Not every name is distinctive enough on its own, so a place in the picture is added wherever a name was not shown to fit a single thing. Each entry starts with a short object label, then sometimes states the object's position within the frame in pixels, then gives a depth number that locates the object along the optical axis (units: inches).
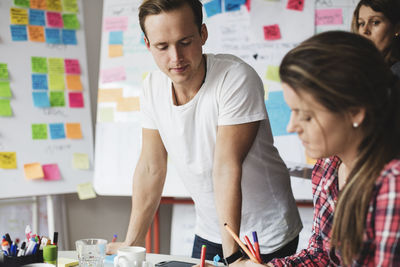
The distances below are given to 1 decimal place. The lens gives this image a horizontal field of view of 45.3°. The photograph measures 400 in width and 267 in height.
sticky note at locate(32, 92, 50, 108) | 96.1
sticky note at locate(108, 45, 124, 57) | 100.3
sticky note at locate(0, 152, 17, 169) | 91.3
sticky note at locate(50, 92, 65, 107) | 98.0
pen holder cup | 44.0
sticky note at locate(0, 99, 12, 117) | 92.1
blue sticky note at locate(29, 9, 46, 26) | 96.5
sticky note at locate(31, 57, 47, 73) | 96.3
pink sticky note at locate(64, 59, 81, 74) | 100.3
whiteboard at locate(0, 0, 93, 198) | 92.8
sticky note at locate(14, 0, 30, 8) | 94.9
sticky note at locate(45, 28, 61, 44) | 98.3
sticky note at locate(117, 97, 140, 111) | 99.0
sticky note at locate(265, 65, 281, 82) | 93.7
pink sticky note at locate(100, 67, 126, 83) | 100.0
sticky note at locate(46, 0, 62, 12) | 98.7
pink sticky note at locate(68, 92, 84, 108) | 100.3
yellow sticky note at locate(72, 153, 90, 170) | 99.3
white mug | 45.8
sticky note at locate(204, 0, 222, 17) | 96.0
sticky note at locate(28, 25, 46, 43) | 96.0
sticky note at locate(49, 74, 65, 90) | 98.3
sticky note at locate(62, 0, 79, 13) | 100.9
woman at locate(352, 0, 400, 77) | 64.8
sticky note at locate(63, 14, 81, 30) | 100.7
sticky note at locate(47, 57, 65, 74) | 98.3
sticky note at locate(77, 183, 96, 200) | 99.6
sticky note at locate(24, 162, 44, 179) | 93.7
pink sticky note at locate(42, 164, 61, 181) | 95.9
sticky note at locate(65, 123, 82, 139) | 99.2
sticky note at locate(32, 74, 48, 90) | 96.3
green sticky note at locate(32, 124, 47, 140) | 95.2
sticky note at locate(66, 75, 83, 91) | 100.4
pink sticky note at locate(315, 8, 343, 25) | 92.0
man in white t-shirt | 51.4
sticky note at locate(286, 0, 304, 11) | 92.7
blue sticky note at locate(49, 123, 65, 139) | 97.3
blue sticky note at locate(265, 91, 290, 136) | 92.9
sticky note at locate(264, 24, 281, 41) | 94.0
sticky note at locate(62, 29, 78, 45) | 100.3
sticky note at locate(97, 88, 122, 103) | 99.9
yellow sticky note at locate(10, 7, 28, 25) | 94.3
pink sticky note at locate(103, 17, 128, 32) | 100.2
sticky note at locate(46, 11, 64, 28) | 98.6
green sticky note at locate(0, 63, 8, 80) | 92.7
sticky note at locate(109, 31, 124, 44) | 100.4
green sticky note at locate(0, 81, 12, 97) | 92.6
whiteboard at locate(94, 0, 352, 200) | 92.8
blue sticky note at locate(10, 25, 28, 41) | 94.1
